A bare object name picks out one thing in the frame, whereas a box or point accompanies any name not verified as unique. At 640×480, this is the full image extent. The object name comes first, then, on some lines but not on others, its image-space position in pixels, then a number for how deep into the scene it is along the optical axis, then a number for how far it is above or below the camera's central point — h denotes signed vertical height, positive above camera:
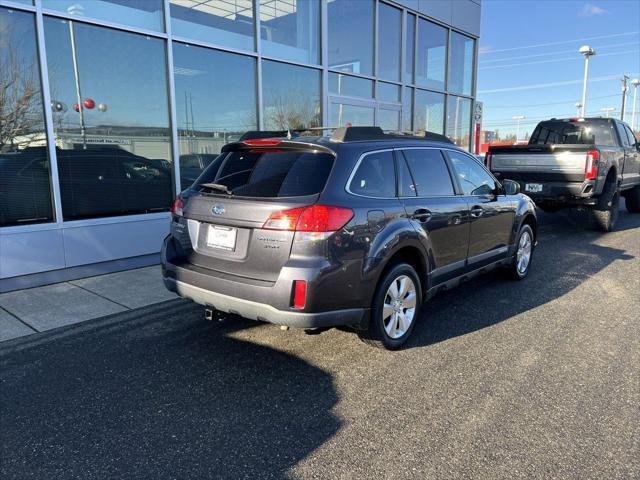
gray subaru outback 3.26 -0.65
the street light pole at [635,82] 36.56 +4.61
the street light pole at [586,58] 20.73 +3.89
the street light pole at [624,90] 42.28 +4.62
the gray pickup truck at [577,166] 8.62 -0.42
